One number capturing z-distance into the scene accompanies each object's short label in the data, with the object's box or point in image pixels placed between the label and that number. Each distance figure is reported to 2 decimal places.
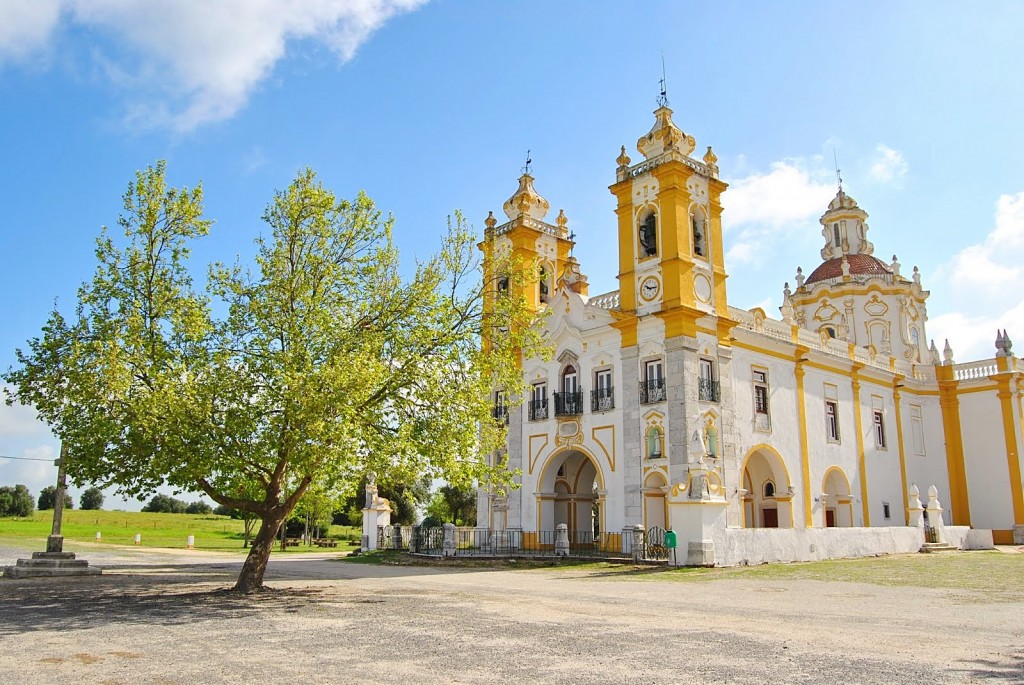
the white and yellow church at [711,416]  25.94
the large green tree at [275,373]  12.58
